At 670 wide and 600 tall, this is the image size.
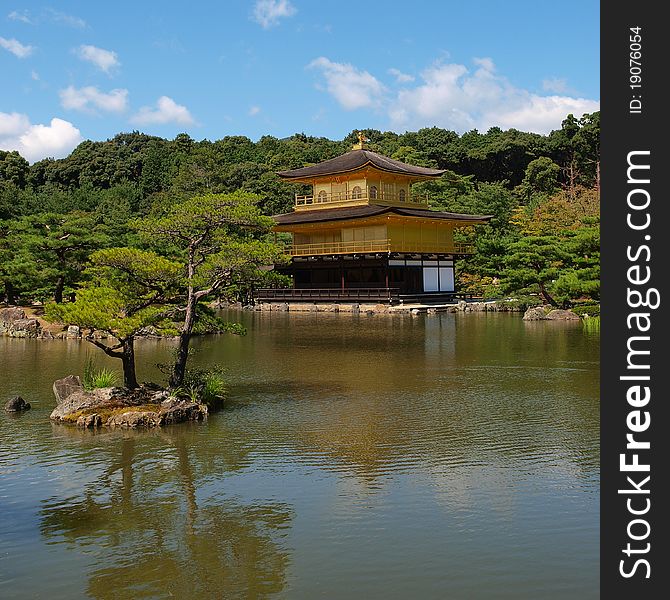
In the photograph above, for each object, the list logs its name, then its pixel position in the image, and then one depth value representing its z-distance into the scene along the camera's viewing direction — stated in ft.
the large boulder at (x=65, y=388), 41.27
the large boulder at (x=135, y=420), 37.45
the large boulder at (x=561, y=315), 98.68
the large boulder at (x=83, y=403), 38.88
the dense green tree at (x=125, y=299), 38.46
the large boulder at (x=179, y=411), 37.97
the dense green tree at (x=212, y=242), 41.52
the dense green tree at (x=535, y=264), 101.25
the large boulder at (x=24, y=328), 83.41
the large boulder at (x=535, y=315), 99.60
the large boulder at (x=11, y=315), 86.02
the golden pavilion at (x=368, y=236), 128.77
